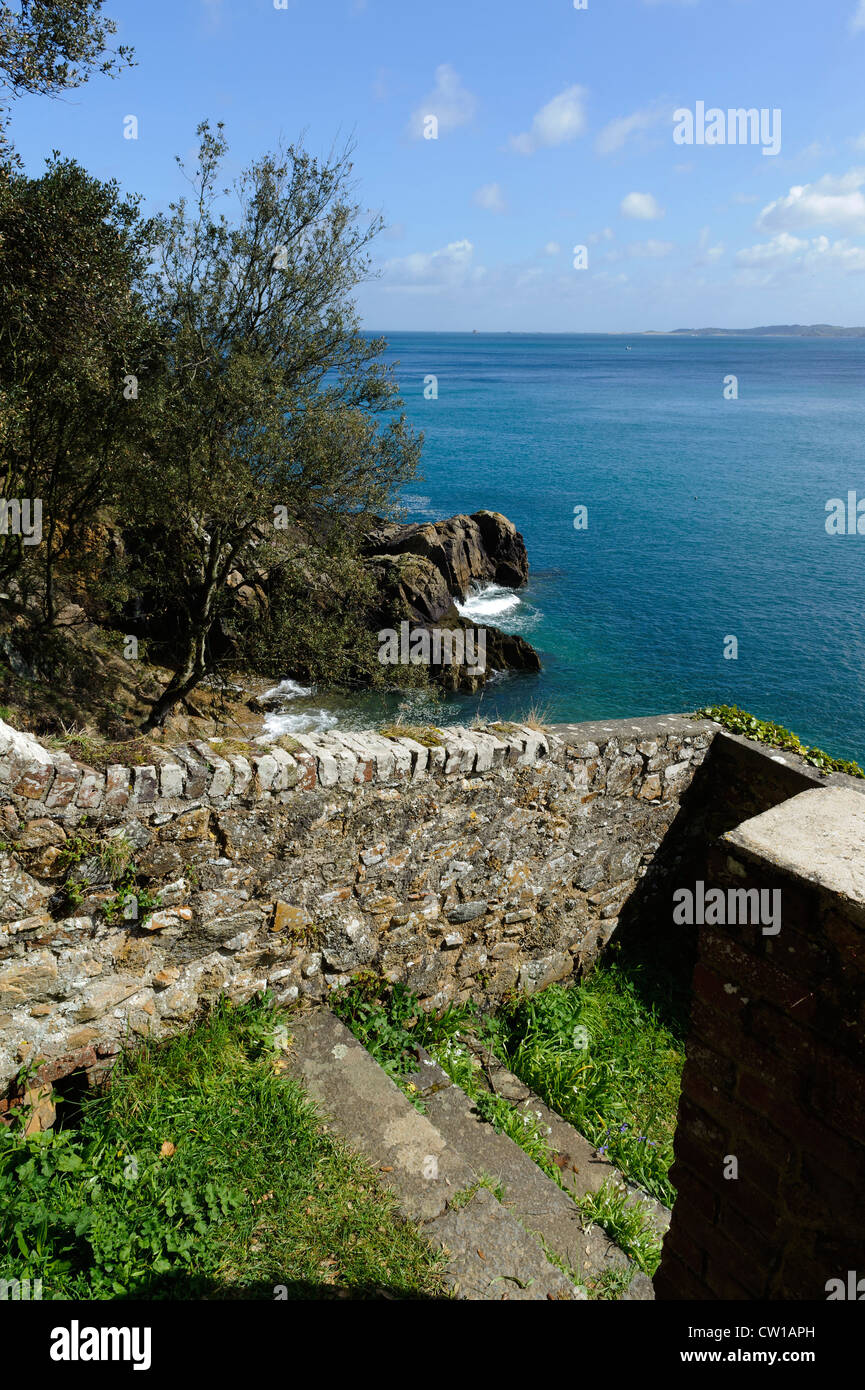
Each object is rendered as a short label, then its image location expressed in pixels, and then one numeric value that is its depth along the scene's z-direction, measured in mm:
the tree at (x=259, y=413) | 15133
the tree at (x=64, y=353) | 10453
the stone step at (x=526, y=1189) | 5004
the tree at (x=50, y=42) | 9953
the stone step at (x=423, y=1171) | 4355
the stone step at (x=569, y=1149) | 5695
